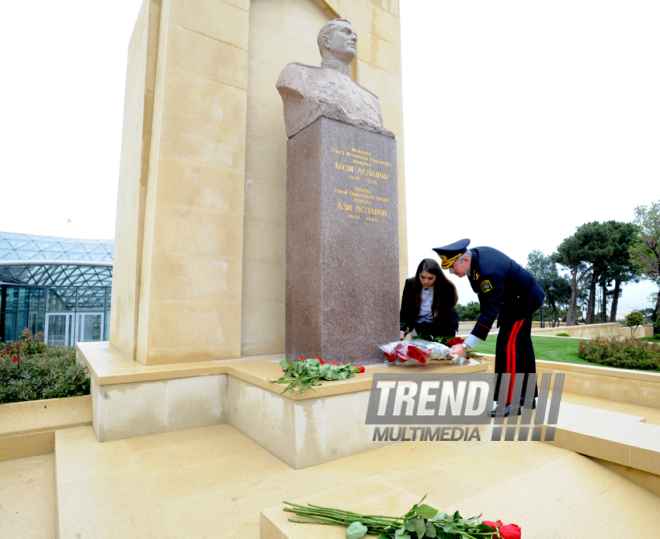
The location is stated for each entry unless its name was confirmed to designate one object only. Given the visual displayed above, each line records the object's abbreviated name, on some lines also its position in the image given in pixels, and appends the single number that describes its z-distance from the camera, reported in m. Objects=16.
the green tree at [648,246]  20.88
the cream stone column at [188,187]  4.61
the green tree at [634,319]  17.12
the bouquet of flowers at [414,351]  3.97
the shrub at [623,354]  7.26
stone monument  4.26
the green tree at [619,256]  31.36
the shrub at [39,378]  4.38
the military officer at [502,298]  3.83
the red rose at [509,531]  1.58
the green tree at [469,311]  24.88
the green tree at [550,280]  40.42
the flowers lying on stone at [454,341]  4.56
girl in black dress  5.01
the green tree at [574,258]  32.94
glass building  18.72
